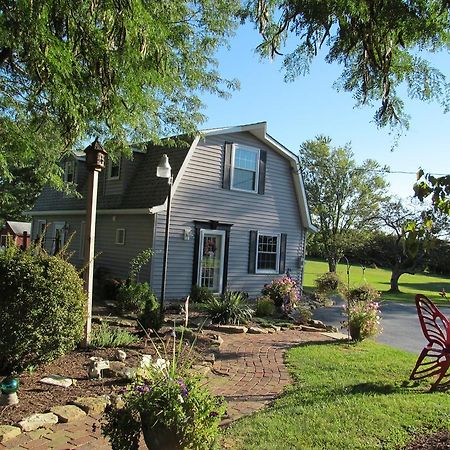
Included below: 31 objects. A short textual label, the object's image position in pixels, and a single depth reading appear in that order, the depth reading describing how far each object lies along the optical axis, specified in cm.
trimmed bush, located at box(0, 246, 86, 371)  500
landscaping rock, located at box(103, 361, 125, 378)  543
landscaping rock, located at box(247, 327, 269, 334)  953
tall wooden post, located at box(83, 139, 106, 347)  669
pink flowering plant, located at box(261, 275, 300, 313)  1230
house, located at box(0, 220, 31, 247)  3138
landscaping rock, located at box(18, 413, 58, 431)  389
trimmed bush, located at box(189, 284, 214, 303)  1398
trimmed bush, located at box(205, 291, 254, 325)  1021
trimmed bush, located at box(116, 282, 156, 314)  1130
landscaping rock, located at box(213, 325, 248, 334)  938
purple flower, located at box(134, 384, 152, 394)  323
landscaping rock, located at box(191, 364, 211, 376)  590
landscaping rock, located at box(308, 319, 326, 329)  1088
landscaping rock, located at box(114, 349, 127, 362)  607
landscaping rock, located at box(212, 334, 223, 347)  799
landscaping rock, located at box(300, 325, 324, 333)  1044
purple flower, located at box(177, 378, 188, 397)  321
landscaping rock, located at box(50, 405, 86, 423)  417
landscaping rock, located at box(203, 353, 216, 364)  670
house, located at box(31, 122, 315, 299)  1421
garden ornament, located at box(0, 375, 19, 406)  434
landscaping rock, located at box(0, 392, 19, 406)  434
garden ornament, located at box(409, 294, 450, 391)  567
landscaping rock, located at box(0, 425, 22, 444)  365
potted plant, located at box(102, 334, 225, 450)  313
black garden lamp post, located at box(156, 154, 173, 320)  937
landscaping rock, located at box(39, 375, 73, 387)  503
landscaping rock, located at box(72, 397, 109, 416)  441
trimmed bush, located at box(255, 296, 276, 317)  1197
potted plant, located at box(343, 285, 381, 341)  881
